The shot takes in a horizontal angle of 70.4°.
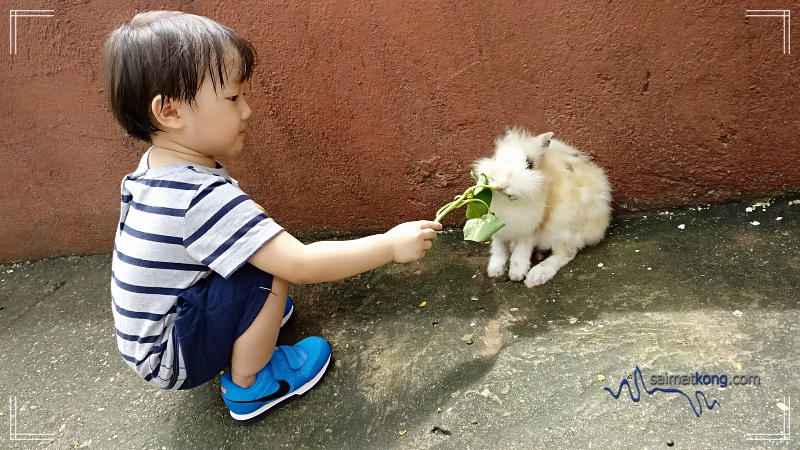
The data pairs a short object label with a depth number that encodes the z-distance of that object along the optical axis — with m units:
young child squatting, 1.70
